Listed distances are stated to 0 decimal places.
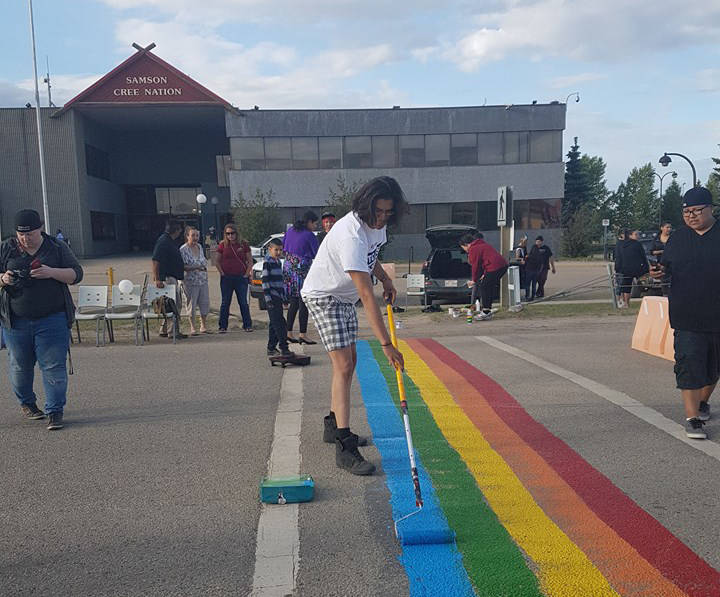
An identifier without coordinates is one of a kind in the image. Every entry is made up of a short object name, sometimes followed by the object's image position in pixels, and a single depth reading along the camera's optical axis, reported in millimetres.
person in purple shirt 8719
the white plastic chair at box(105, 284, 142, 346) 10153
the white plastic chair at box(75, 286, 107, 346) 10117
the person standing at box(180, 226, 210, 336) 10841
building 35656
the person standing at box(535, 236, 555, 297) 16312
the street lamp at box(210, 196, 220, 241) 44381
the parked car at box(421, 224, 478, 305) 14148
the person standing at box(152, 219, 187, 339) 10242
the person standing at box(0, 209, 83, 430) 5328
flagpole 30681
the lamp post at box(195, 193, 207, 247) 31184
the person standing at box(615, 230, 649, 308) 13297
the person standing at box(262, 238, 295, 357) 7930
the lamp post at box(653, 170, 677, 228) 59656
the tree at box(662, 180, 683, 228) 67500
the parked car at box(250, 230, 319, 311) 14938
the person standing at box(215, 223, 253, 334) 11070
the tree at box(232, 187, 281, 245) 32531
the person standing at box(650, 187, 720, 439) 4879
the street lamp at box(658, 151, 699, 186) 35519
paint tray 3824
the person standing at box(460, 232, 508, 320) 12039
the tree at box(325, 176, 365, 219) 31656
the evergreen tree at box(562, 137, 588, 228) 59625
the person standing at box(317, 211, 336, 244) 9868
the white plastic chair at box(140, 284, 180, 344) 10124
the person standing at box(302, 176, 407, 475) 3941
